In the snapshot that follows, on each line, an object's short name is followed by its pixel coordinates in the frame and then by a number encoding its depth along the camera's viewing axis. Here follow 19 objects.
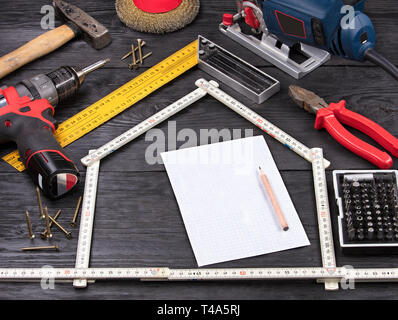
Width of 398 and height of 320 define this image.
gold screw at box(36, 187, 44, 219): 1.40
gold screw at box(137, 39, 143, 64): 1.78
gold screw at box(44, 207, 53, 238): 1.40
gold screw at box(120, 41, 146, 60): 1.80
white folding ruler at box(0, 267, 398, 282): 1.31
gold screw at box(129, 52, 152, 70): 1.77
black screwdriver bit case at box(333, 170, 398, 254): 1.33
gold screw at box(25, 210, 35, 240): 1.41
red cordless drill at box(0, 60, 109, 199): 1.44
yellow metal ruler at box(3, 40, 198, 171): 1.62
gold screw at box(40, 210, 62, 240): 1.41
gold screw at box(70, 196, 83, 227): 1.43
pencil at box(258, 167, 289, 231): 1.40
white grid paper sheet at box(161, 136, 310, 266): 1.38
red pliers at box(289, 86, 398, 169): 1.49
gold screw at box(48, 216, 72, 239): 1.41
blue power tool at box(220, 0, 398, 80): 1.51
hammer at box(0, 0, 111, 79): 1.74
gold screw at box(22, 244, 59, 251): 1.40
